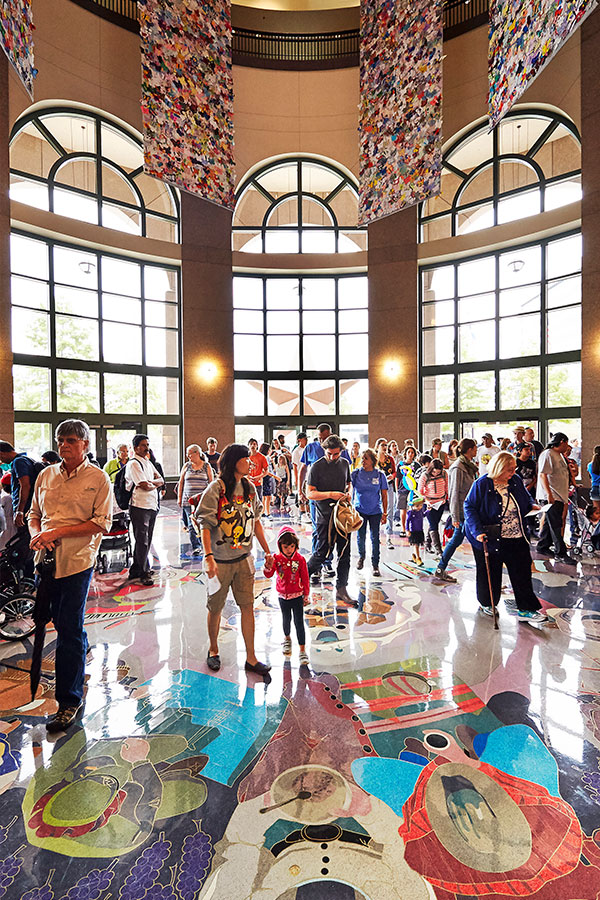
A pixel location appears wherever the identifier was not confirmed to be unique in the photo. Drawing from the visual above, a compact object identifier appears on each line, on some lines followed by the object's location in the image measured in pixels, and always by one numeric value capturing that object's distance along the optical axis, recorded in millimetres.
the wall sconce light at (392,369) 14109
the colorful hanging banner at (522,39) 7328
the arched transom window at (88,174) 11828
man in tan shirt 2885
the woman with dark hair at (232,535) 3311
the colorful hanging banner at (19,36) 7295
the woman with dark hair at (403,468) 8047
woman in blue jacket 4215
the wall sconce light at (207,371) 13969
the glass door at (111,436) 13195
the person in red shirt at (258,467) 7855
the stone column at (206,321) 13758
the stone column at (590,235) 10031
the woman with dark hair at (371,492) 5496
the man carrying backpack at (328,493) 4926
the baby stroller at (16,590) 4246
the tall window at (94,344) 12031
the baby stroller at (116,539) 6027
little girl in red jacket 3615
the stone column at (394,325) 13945
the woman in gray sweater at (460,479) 5156
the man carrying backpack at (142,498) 5492
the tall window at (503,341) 12281
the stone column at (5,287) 10453
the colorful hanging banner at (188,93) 10727
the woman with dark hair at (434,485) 6141
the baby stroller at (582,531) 6797
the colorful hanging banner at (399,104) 10750
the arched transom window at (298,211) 14883
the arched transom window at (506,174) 12164
